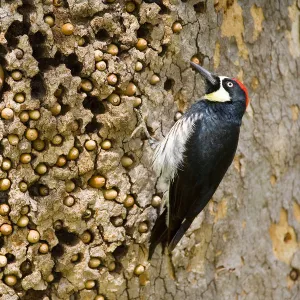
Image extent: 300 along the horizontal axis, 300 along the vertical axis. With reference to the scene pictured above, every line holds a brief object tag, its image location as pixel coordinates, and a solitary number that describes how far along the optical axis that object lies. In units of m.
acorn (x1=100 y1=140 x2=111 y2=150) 7.51
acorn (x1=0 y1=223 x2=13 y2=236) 7.05
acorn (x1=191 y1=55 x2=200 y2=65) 8.02
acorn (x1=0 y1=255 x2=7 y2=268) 7.08
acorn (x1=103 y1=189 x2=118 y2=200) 7.60
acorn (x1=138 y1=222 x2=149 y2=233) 7.87
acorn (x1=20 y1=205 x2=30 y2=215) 7.13
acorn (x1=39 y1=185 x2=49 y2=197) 7.32
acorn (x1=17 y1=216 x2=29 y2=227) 7.16
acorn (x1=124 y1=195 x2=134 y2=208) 7.74
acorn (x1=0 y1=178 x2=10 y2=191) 7.01
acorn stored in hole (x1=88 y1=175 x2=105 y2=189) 7.53
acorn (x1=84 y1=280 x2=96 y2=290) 7.66
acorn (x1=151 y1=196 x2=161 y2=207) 7.97
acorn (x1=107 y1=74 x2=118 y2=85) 7.41
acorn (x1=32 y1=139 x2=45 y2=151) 7.19
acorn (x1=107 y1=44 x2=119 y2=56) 7.45
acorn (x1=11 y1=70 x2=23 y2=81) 6.94
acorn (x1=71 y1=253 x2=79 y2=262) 7.51
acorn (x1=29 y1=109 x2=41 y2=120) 7.05
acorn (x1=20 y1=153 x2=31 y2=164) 7.09
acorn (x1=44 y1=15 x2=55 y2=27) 7.15
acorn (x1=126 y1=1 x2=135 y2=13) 7.55
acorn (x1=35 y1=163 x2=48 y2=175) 7.22
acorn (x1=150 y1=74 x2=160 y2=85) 7.76
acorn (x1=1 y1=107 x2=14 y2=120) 6.93
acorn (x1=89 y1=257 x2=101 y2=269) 7.62
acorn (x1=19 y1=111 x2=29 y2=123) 7.02
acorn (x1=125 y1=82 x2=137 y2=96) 7.59
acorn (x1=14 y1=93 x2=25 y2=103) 6.99
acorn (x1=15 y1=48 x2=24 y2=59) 6.91
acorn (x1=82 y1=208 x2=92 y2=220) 7.50
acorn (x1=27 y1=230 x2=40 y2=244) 7.20
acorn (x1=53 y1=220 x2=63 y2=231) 7.41
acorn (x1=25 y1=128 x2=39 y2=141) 7.08
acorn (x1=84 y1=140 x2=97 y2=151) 7.40
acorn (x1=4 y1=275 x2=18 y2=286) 7.18
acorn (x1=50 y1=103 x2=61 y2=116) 7.16
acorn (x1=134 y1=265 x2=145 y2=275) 7.93
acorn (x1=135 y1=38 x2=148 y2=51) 7.60
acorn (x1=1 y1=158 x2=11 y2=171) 7.00
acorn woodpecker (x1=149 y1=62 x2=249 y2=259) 7.92
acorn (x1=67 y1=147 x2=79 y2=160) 7.34
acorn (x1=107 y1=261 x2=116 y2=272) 7.79
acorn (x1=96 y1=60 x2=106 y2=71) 7.35
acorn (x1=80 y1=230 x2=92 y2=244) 7.57
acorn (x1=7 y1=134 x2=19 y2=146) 7.00
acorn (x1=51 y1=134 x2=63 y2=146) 7.23
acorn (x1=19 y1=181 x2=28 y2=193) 7.09
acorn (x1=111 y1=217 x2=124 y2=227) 7.69
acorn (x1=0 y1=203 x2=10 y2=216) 7.02
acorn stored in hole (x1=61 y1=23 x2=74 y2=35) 7.19
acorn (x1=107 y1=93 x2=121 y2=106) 7.53
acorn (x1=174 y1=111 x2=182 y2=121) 8.12
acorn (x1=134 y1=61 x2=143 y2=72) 7.59
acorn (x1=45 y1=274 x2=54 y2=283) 7.43
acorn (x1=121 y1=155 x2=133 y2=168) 7.73
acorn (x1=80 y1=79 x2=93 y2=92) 7.36
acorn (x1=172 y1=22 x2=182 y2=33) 7.79
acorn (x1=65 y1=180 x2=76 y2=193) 7.43
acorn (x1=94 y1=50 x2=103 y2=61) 7.34
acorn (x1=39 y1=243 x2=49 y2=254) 7.29
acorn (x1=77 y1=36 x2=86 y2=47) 7.31
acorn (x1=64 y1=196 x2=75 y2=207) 7.41
